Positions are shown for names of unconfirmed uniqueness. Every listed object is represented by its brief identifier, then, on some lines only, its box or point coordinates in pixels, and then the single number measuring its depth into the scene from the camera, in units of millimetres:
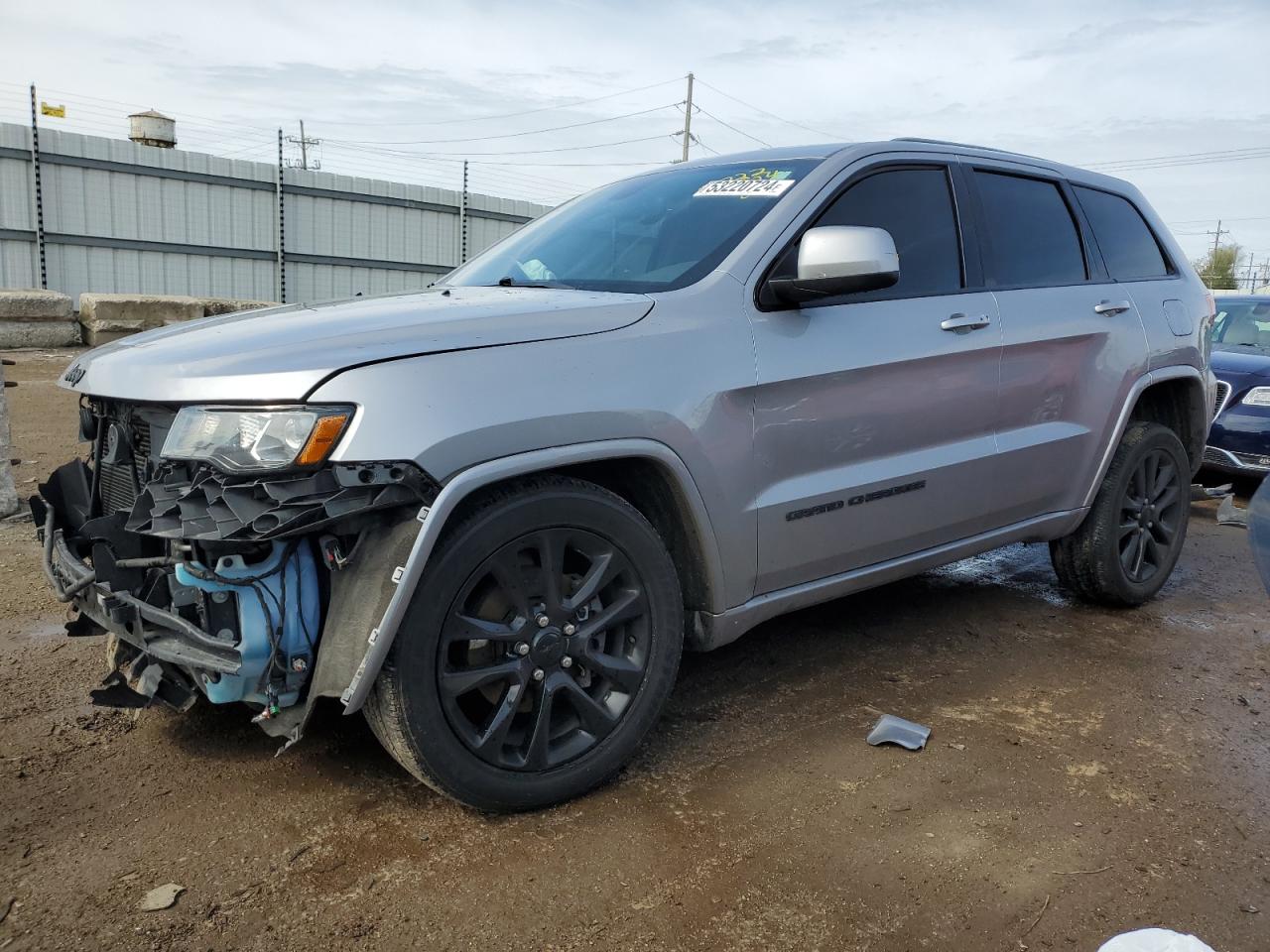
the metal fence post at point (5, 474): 5141
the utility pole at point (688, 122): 43281
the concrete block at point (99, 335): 13123
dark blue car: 7328
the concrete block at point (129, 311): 13188
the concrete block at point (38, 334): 12641
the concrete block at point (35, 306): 12492
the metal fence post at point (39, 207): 15227
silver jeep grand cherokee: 2271
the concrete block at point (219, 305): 13703
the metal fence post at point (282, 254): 18125
